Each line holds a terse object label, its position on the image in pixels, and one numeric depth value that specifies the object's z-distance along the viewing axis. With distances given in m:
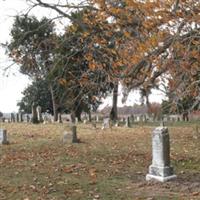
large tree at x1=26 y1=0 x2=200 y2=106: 10.41
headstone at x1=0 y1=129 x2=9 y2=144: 18.27
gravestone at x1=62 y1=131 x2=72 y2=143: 18.52
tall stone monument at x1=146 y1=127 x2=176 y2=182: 10.59
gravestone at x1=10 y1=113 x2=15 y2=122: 40.75
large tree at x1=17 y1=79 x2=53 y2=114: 50.34
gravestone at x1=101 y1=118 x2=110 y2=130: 27.51
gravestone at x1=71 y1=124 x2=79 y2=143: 18.40
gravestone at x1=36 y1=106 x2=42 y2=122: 37.72
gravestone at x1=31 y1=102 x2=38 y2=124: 35.00
